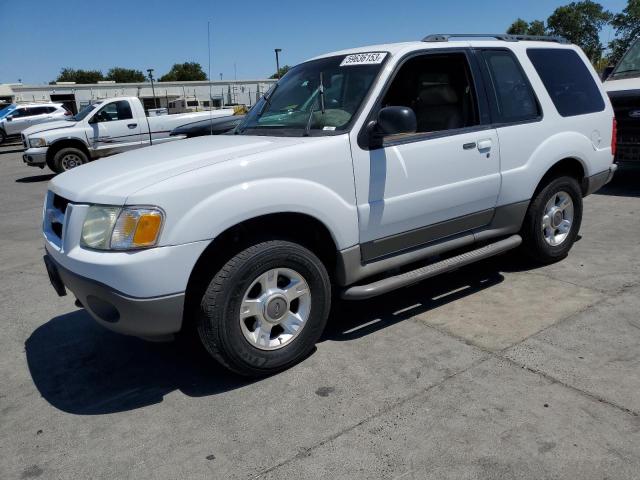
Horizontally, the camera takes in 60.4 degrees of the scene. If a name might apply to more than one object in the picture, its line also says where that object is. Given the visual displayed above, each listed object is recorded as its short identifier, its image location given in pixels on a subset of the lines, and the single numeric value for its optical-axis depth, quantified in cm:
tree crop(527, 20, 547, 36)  7306
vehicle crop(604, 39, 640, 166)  775
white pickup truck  1313
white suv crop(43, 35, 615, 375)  289
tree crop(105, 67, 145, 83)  10831
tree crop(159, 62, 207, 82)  9706
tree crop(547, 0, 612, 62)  7425
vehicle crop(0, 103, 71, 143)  2458
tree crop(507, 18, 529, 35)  7369
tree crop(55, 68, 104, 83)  10461
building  4450
